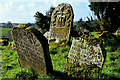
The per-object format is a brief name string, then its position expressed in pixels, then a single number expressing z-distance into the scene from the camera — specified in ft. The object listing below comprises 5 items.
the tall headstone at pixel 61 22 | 26.07
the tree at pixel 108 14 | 66.28
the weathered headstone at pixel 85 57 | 13.65
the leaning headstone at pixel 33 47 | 12.77
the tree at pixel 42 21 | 83.70
